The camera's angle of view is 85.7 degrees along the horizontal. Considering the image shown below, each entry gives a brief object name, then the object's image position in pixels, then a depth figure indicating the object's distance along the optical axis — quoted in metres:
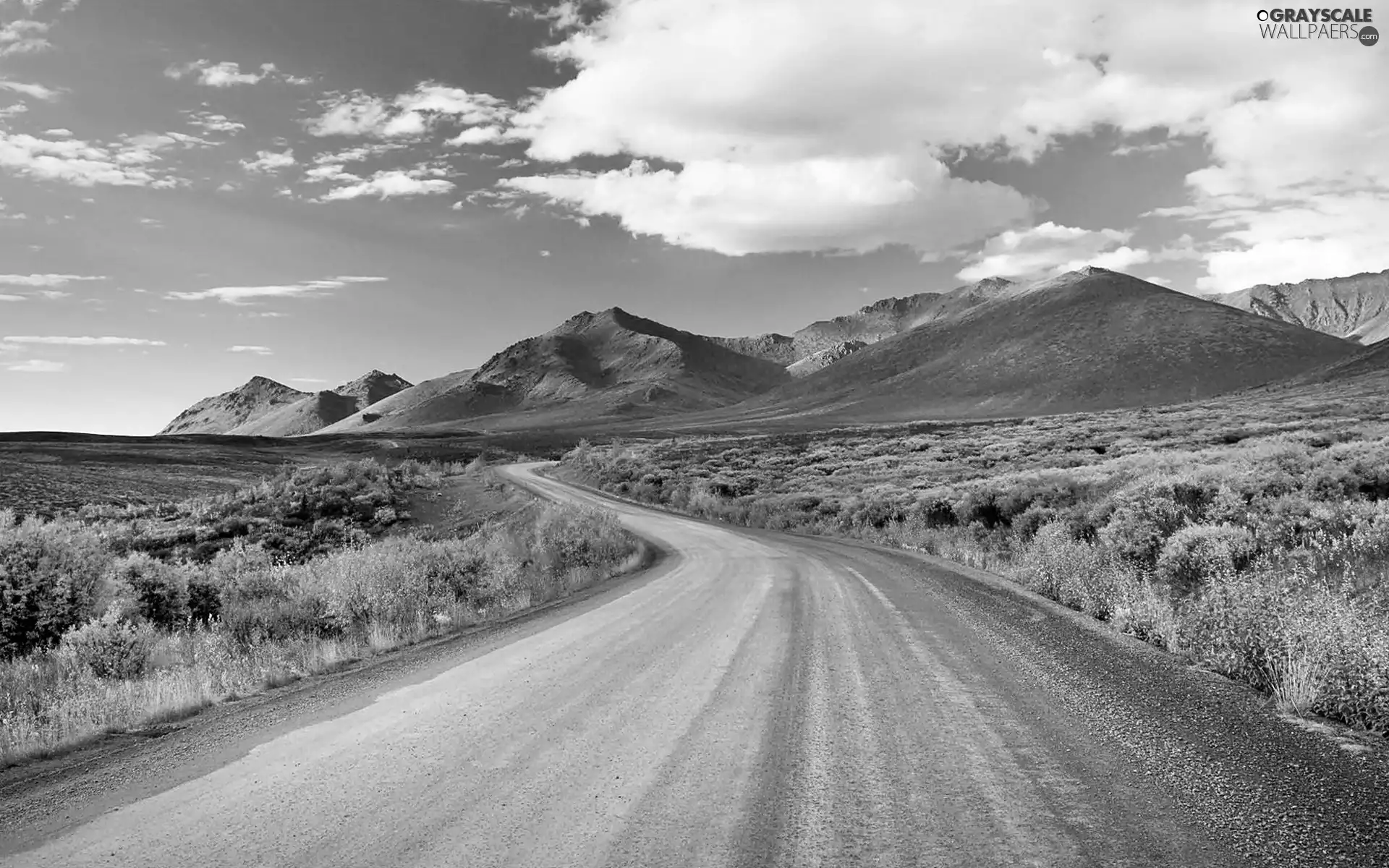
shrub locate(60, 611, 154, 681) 8.98
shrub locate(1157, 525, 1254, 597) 10.63
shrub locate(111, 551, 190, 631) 13.11
